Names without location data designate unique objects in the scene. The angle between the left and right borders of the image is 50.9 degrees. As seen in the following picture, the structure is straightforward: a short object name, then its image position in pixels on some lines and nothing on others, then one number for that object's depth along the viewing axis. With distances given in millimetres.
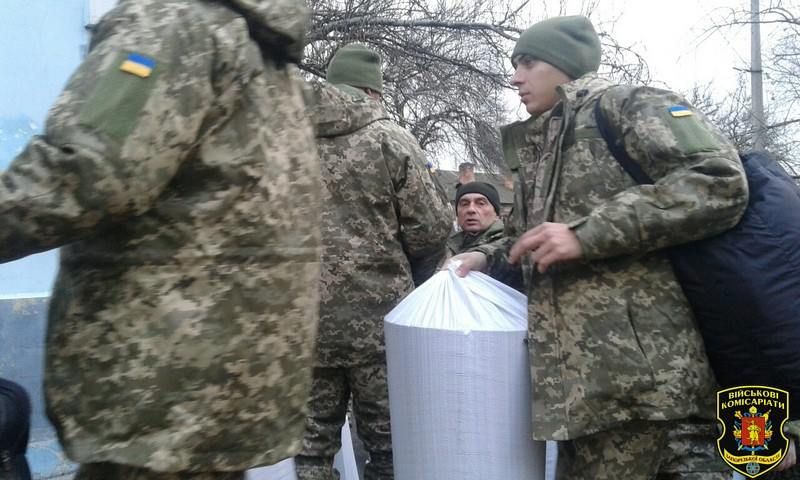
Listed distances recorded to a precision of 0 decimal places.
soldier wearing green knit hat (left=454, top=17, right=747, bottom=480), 2236
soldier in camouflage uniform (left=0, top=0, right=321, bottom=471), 1465
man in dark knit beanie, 4562
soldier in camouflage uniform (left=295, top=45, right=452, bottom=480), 3408
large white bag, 2543
